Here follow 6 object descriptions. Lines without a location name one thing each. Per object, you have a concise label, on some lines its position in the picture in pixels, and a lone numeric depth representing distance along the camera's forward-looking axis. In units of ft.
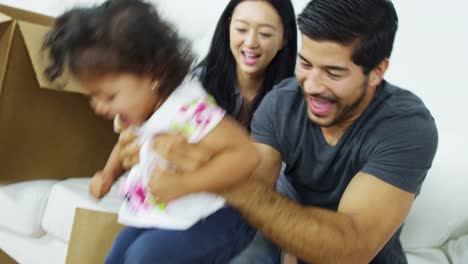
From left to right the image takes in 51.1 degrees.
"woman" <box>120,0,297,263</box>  4.32
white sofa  3.88
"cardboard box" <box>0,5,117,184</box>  3.93
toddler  2.36
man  2.68
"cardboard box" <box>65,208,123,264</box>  3.32
